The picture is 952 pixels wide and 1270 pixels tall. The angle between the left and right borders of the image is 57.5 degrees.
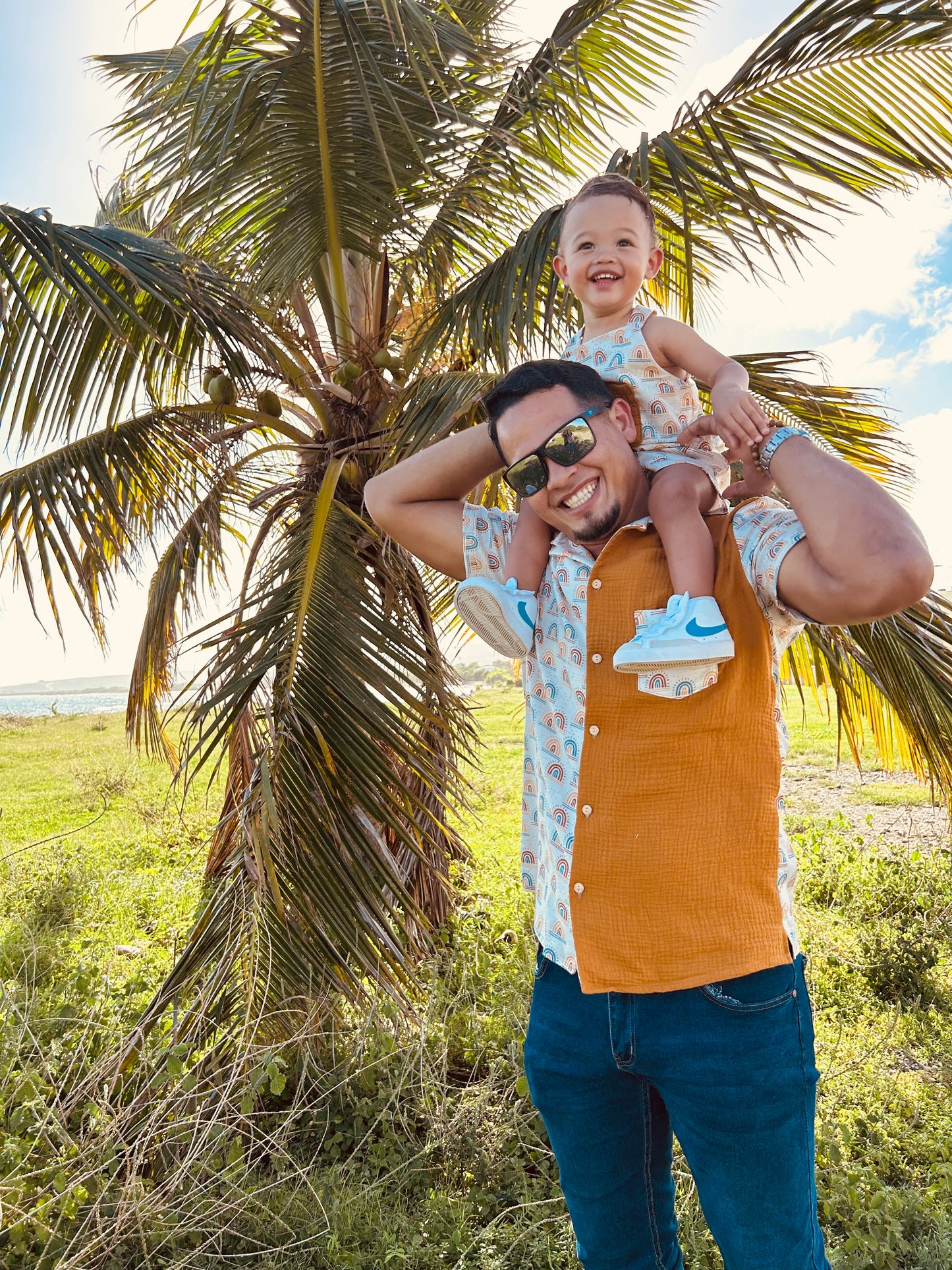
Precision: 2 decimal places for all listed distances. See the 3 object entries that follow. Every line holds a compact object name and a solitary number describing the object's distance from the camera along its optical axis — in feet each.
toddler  4.36
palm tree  9.27
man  4.15
